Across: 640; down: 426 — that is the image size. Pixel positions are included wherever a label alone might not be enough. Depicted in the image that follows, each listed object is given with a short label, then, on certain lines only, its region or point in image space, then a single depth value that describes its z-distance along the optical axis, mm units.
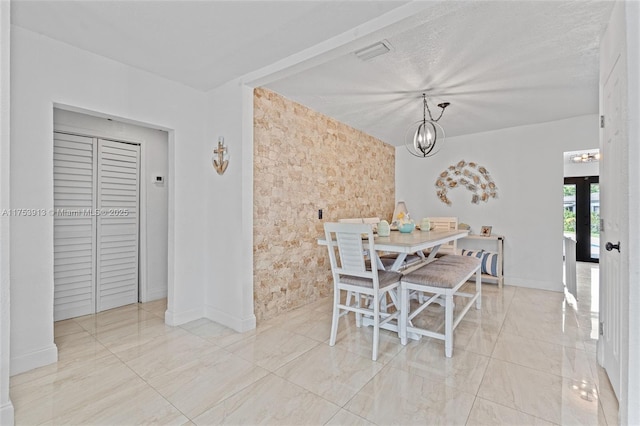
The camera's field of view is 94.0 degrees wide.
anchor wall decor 2956
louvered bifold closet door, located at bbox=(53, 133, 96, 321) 2984
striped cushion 4379
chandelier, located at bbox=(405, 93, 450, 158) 3223
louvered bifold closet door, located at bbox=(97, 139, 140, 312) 3305
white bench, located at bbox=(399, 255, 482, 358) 2311
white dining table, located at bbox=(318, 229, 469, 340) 2244
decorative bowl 3119
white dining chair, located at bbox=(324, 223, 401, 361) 2271
